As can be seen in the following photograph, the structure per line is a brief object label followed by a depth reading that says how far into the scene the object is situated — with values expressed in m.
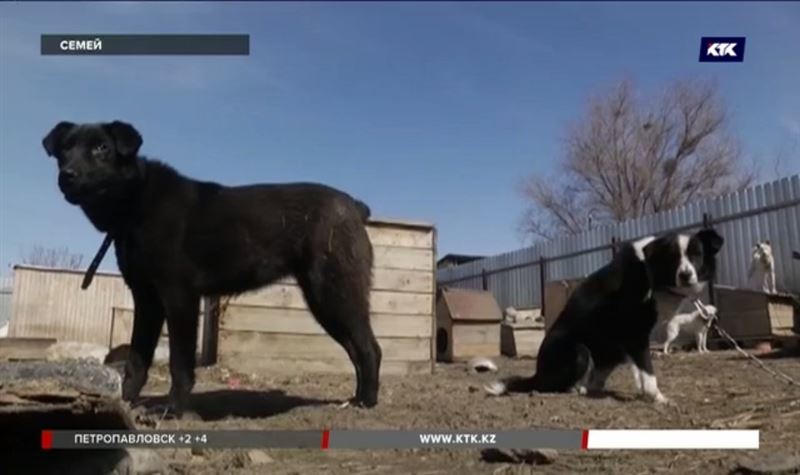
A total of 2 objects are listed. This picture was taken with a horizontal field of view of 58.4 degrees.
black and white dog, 2.67
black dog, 2.24
